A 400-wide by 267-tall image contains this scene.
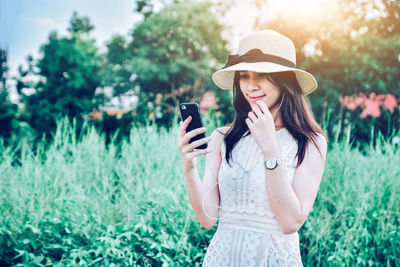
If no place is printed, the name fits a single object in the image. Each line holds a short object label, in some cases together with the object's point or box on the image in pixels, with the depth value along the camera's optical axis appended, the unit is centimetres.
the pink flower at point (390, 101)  920
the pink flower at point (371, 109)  867
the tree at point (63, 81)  1022
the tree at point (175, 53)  2009
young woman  162
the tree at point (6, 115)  758
